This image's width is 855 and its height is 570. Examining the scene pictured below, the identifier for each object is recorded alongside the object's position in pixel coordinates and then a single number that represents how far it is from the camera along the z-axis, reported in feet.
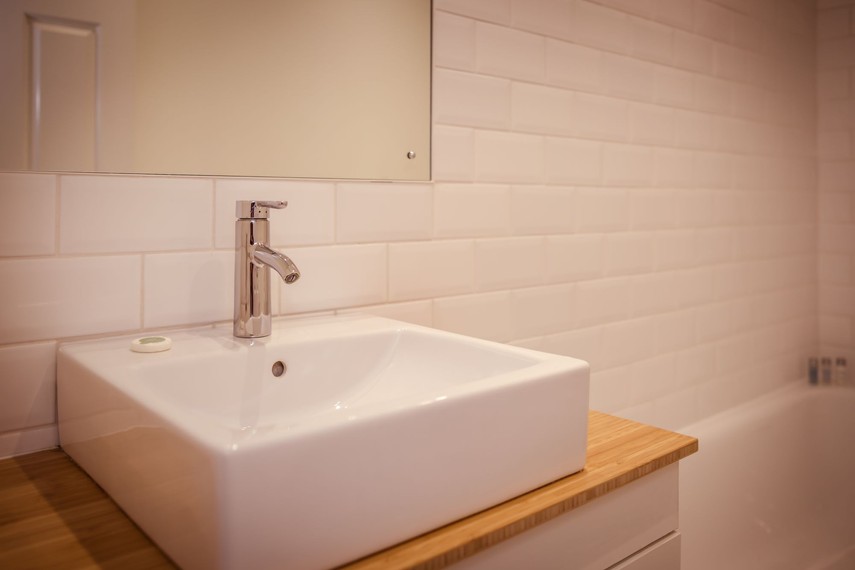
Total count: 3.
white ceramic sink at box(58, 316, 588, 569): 1.96
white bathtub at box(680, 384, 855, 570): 6.25
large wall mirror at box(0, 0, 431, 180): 3.07
